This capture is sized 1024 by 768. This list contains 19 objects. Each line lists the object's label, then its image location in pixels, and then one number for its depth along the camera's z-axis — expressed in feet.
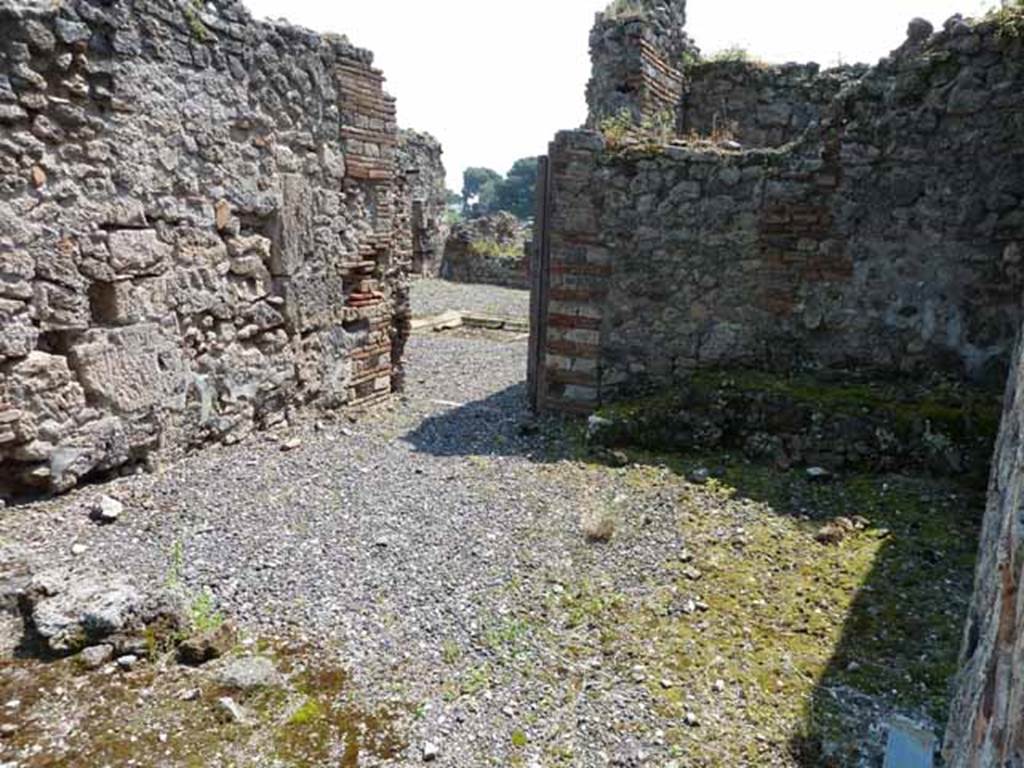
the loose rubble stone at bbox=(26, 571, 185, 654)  10.57
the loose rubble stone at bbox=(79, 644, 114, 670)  10.30
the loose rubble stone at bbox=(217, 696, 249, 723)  9.53
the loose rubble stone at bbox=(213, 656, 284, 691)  10.12
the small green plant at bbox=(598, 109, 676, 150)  21.01
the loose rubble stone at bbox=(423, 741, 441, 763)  9.04
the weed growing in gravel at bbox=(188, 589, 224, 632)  11.32
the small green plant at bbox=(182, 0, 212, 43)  16.02
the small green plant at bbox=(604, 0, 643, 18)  28.30
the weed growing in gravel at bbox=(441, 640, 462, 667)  10.80
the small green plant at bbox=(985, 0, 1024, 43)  17.48
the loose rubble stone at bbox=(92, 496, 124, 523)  14.11
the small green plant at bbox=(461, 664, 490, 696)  10.21
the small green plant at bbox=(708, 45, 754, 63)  31.99
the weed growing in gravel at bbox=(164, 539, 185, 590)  12.21
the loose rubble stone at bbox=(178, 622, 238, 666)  10.55
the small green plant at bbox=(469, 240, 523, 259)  63.00
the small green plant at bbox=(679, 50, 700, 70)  32.24
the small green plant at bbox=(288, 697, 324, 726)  9.62
